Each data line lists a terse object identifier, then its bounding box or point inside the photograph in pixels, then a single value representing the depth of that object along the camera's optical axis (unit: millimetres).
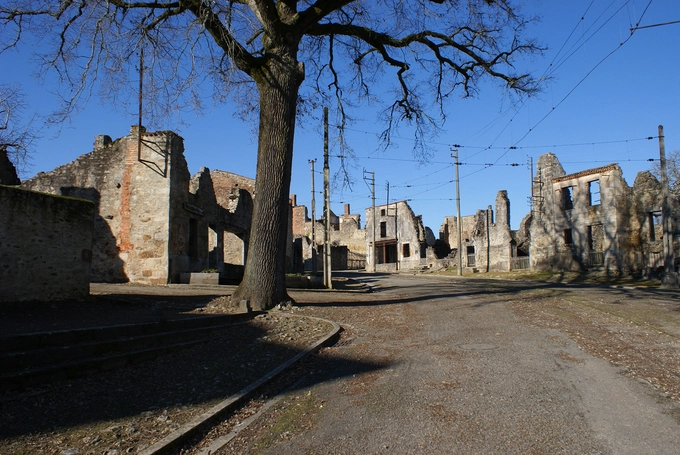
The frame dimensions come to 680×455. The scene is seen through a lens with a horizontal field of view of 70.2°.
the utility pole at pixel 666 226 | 22703
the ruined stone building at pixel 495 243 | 41594
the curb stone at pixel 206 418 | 3570
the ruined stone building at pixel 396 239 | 54438
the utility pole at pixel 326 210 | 19266
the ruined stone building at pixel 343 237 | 61156
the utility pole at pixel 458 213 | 37653
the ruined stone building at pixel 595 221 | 31156
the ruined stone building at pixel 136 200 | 17406
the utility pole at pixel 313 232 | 32878
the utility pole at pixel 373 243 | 52469
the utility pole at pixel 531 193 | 39531
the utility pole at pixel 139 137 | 16561
